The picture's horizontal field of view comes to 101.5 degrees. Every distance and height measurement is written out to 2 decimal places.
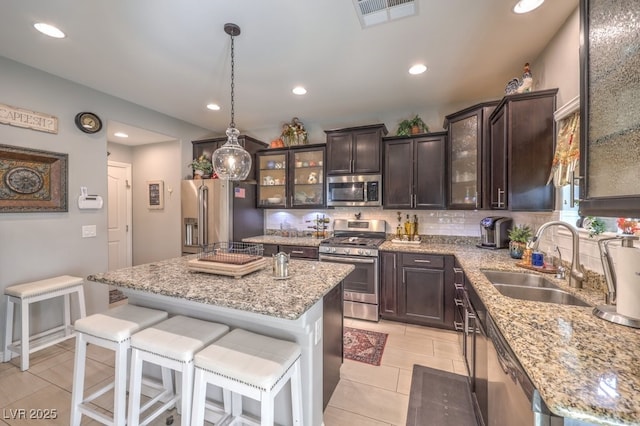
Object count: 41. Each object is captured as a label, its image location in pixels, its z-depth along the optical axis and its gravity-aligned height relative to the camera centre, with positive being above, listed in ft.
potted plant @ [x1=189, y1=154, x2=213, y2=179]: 13.11 +2.29
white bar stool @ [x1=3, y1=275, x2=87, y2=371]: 7.45 -2.98
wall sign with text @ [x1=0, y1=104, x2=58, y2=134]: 7.97 +3.01
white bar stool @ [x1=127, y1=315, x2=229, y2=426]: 4.36 -2.35
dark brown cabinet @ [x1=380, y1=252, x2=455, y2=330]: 9.64 -2.96
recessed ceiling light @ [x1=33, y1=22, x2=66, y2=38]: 6.49 +4.66
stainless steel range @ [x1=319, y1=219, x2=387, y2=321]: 10.59 -2.53
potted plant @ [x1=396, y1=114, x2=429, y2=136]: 11.37 +3.71
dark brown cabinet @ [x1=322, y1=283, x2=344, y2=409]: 5.75 -3.08
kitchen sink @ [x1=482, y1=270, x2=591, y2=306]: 5.14 -1.68
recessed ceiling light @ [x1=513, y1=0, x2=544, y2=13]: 5.63 +4.53
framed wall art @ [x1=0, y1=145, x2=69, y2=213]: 8.01 +1.06
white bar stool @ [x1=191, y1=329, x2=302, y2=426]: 3.77 -2.38
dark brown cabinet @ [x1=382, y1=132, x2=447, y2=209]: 10.89 +1.73
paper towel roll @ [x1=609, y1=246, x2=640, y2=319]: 3.53 -0.97
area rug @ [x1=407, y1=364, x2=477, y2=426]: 5.80 -4.59
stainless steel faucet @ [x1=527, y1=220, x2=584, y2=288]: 5.12 -1.04
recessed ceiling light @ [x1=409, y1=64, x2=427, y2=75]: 8.33 +4.65
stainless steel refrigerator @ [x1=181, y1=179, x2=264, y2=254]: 12.34 +0.01
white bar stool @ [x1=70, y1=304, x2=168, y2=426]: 4.79 -2.48
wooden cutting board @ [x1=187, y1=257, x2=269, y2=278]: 5.50 -1.21
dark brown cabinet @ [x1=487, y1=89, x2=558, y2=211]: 6.93 +1.72
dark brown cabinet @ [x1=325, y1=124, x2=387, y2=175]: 11.71 +2.88
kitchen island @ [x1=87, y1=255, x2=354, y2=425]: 4.28 -1.45
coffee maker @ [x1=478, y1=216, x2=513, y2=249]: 9.51 -0.68
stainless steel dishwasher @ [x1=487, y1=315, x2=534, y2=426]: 2.88 -2.28
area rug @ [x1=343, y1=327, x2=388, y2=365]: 8.18 -4.52
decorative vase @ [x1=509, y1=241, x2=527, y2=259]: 7.82 -1.13
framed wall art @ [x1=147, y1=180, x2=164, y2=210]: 14.12 +0.99
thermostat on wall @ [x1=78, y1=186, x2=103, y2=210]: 9.70 +0.46
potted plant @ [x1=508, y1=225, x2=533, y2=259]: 7.83 -0.89
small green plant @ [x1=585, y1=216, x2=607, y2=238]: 4.99 -0.30
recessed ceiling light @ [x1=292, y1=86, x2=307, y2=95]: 9.91 +4.71
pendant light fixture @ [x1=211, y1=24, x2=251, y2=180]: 6.75 +1.43
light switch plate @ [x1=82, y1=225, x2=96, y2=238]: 9.84 -0.71
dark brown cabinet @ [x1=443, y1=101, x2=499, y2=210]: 8.89 +2.04
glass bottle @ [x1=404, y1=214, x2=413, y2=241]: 11.97 -0.84
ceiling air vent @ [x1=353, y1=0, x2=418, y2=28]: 5.67 +4.56
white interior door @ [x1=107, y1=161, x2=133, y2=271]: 14.44 -0.15
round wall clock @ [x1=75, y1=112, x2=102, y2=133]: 9.59 +3.40
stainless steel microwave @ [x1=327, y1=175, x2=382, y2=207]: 11.79 +0.99
